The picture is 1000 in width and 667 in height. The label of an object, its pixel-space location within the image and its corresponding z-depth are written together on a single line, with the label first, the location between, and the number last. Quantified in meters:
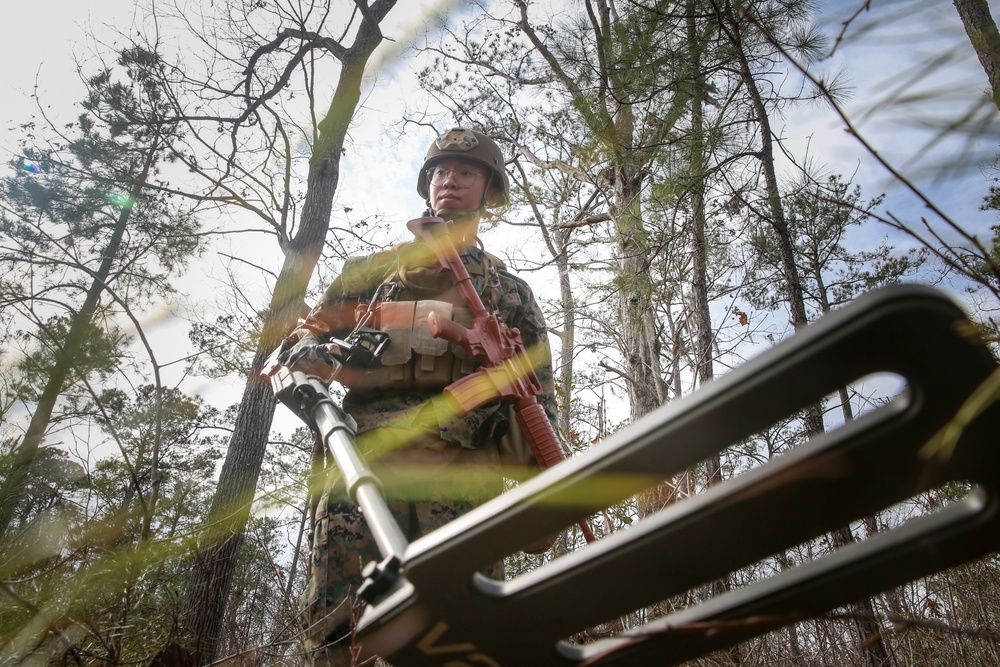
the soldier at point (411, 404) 1.97
